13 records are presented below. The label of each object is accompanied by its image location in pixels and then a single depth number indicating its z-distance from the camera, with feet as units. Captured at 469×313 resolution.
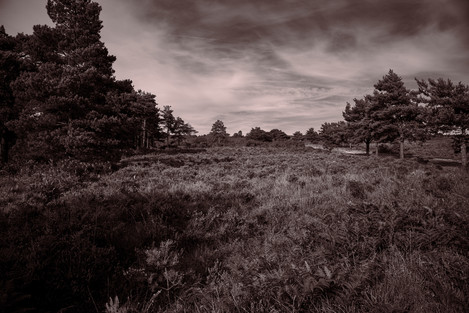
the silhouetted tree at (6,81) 47.74
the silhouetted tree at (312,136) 278.09
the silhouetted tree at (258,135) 249.96
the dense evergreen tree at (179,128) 191.58
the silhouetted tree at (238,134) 354.74
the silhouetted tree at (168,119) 180.51
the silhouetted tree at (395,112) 85.51
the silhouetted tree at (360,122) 99.29
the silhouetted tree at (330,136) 180.86
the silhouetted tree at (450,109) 65.87
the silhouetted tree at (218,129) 286.79
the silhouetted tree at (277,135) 272.60
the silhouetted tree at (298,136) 302.82
